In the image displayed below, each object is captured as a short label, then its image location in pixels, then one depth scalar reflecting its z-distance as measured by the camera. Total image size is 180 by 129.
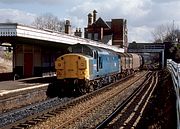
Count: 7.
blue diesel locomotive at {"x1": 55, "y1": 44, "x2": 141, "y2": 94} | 22.17
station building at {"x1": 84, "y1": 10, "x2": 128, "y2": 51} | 85.69
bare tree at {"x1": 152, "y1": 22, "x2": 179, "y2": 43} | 119.49
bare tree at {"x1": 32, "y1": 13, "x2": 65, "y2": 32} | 102.81
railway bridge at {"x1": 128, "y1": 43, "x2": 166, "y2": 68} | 78.72
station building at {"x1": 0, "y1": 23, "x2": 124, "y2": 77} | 29.81
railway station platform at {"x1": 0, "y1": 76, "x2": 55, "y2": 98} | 20.64
